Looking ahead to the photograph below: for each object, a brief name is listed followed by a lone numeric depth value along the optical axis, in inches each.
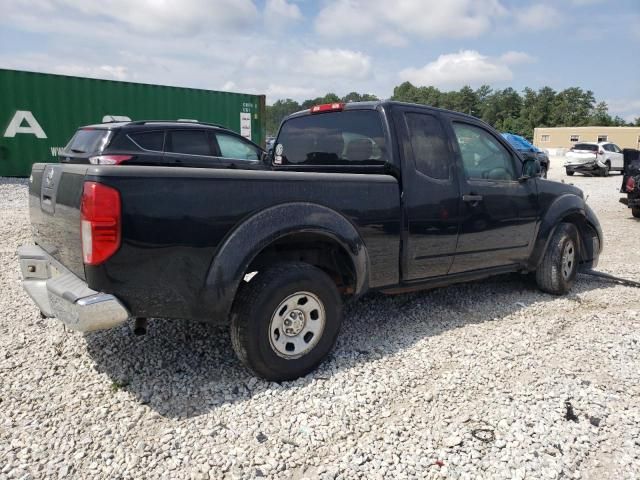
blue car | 733.3
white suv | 863.1
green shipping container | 492.4
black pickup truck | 96.4
